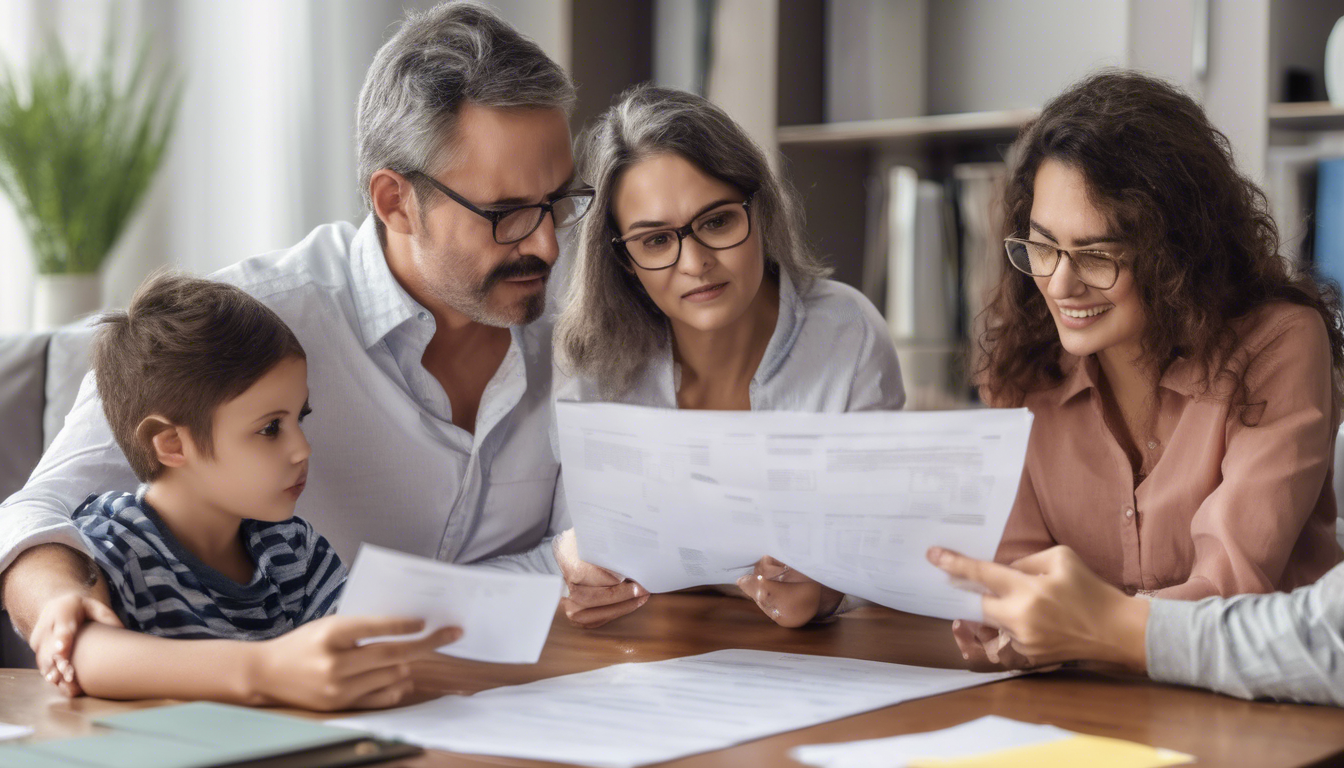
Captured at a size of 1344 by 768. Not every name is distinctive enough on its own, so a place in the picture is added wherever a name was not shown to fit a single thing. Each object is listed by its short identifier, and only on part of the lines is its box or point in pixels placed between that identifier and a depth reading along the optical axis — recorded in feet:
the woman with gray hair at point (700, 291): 5.23
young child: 4.12
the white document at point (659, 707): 2.87
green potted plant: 7.88
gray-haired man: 5.42
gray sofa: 6.29
